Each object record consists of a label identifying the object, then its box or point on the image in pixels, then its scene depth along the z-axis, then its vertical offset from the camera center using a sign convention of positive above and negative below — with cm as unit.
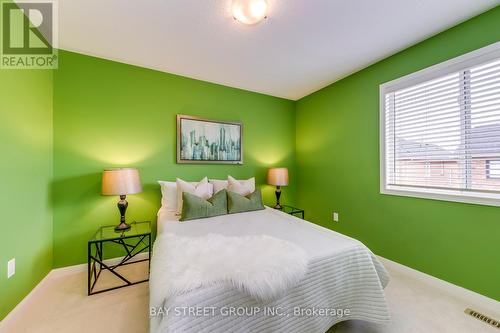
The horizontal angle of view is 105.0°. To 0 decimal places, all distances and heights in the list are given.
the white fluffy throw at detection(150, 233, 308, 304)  98 -58
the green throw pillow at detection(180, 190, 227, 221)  209 -46
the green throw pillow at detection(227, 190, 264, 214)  234 -46
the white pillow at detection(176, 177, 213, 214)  237 -29
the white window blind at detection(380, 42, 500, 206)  165 +35
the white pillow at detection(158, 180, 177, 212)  239 -37
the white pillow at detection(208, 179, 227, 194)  263 -25
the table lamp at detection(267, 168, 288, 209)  307 -18
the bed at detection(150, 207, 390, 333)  91 -73
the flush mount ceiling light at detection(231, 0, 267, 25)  143 +120
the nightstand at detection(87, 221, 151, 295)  188 -96
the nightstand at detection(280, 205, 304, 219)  303 -73
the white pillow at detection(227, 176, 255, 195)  264 -28
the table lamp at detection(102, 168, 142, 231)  200 -18
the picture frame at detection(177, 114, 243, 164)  273 +38
